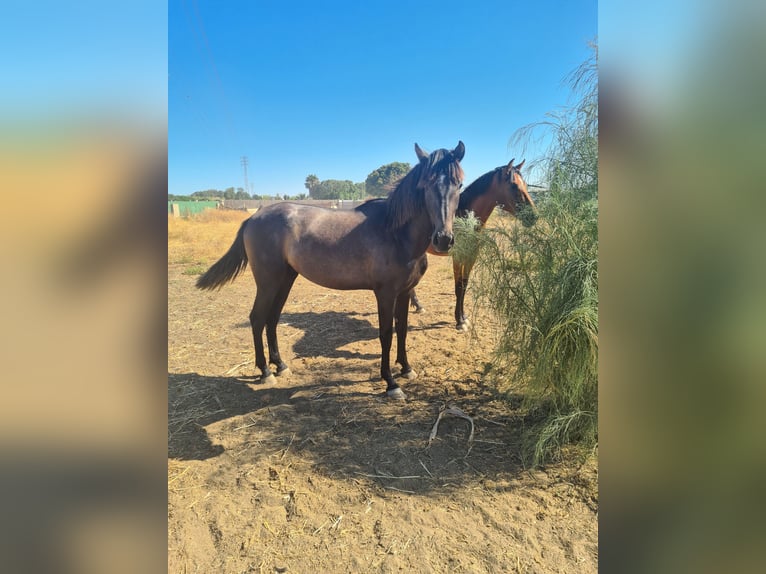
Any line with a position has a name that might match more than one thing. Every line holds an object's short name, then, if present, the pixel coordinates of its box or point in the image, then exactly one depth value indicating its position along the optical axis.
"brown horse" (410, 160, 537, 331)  5.05
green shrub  2.48
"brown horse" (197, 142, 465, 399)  3.27
